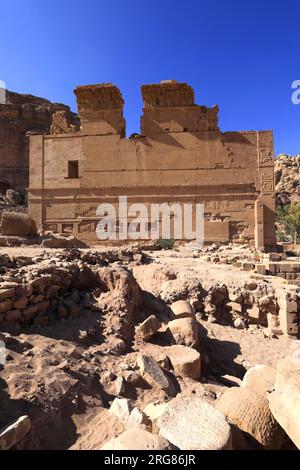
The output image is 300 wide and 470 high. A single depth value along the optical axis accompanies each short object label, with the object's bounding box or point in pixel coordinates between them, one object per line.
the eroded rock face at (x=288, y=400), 2.53
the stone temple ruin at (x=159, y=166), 15.81
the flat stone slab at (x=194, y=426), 2.25
